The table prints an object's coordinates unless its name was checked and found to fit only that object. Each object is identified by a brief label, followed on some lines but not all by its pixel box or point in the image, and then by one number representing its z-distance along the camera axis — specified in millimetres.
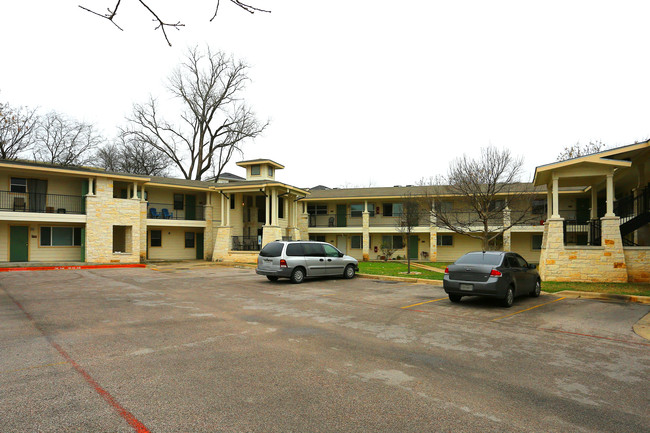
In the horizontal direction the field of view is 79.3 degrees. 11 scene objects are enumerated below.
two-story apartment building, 16297
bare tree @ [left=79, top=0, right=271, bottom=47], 3221
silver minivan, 15859
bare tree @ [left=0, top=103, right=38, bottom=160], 32031
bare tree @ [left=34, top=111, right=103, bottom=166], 38219
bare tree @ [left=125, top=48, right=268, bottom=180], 40875
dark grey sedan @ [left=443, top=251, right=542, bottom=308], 10516
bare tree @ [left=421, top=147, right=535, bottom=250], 19750
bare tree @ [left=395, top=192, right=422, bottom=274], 20217
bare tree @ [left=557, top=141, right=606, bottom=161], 34344
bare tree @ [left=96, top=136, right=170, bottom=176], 46406
